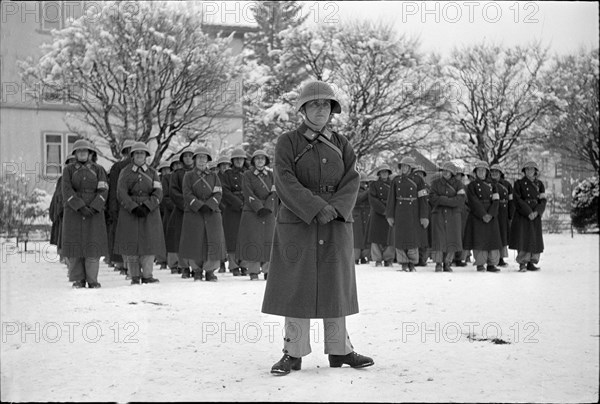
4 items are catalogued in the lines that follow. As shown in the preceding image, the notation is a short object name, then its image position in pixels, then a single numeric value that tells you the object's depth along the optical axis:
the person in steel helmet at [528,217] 14.38
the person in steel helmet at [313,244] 5.94
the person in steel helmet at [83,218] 11.13
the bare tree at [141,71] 22.94
